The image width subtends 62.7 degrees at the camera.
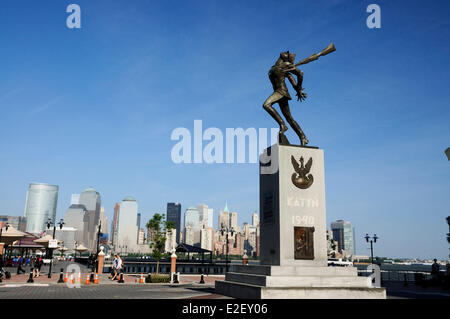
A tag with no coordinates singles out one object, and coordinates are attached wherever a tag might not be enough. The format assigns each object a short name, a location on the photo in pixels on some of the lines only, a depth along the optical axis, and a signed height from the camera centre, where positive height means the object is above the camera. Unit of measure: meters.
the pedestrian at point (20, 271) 34.47 -3.48
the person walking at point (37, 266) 30.13 -2.49
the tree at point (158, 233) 34.25 +0.54
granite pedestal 12.14 -0.05
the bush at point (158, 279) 27.59 -2.99
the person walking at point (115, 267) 28.43 -2.27
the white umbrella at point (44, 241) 42.39 -0.64
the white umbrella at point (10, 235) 31.62 -0.05
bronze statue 15.44 +6.46
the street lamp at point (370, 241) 47.51 +0.47
